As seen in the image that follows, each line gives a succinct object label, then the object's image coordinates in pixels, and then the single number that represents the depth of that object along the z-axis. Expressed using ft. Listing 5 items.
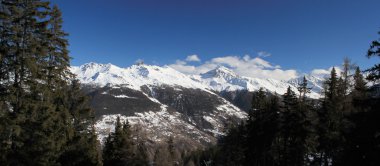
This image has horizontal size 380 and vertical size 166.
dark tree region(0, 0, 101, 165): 65.62
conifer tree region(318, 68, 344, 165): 118.83
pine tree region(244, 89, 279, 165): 144.77
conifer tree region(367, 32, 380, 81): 63.24
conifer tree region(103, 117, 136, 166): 145.38
